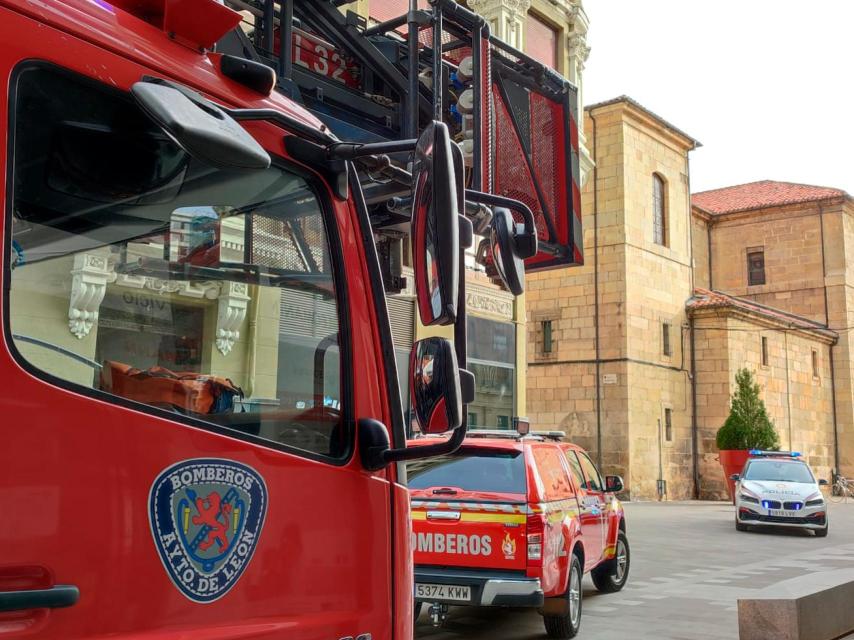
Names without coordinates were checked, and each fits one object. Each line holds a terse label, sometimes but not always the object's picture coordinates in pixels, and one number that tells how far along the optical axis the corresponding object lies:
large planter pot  33.81
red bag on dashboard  2.31
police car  20.58
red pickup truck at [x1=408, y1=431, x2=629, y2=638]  8.05
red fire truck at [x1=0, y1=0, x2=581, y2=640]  2.12
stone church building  34.84
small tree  33.94
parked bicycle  42.09
